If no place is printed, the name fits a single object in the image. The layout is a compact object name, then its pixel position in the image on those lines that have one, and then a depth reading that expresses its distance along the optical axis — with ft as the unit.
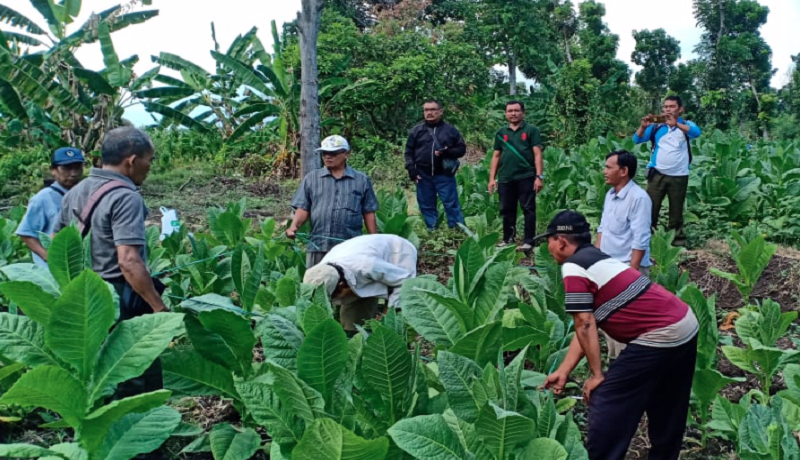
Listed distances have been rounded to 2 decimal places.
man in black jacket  24.77
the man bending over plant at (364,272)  13.37
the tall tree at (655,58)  108.27
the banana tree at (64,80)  36.99
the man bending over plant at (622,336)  10.32
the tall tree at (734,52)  98.27
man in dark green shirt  23.61
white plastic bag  22.08
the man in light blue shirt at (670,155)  23.88
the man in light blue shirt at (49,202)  14.11
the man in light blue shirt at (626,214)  15.34
